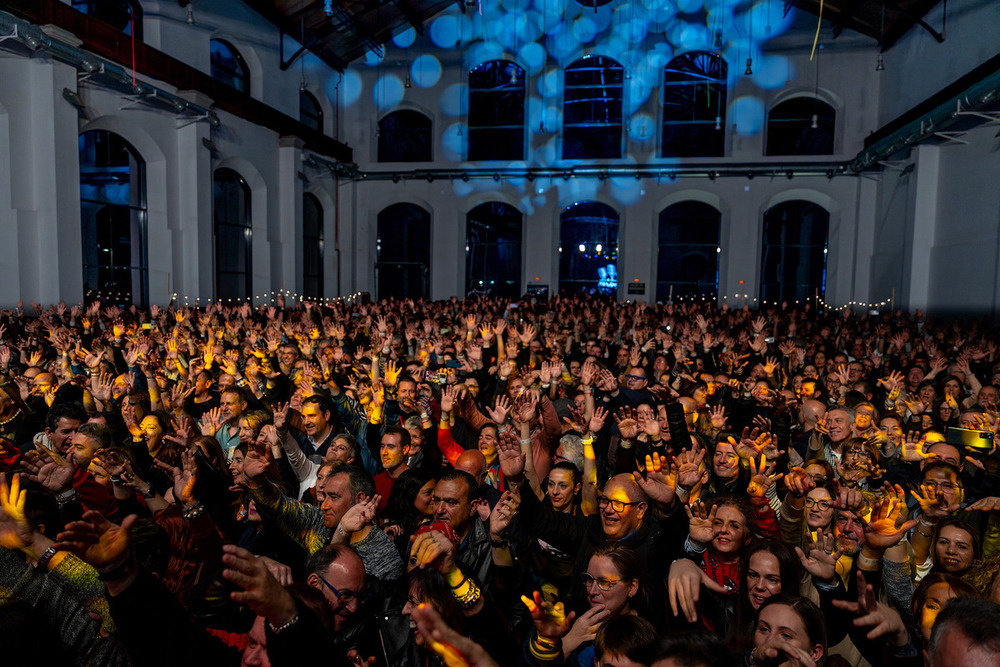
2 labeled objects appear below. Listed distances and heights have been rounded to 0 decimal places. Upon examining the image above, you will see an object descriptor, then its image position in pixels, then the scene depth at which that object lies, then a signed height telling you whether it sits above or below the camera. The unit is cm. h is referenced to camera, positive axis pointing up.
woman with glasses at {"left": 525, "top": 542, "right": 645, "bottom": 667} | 234 -132
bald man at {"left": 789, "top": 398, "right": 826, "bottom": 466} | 579 -119
